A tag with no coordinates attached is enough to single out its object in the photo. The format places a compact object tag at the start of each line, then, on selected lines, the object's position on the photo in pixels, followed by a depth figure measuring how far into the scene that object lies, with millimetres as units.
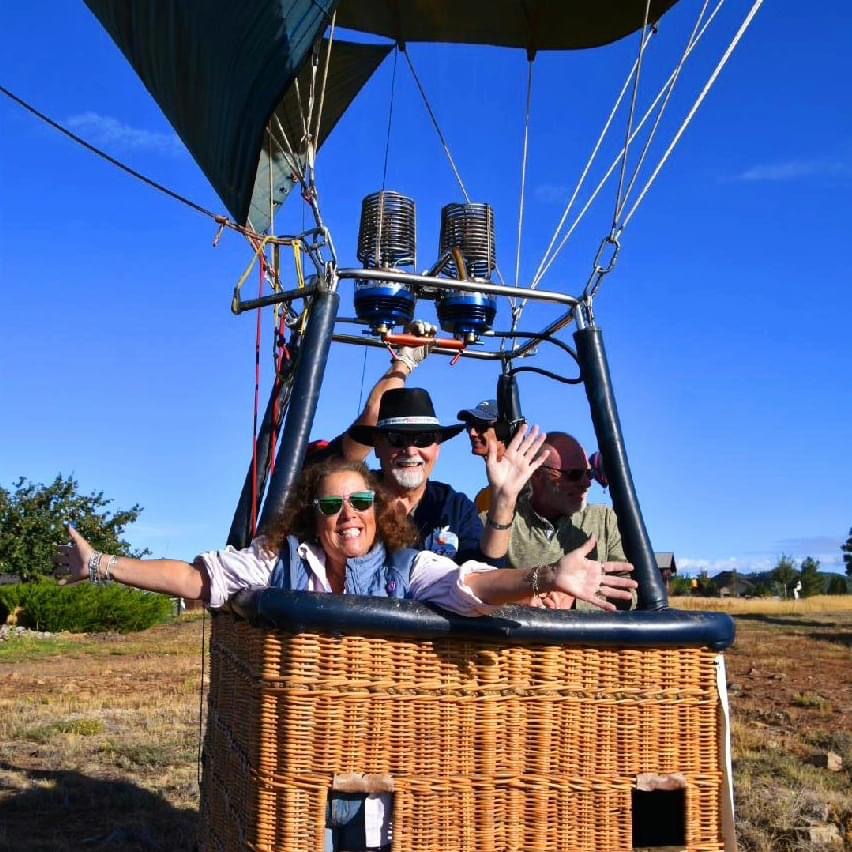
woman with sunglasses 2260
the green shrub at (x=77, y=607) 20078
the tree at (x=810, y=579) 62150
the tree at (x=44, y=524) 28391
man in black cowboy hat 2980
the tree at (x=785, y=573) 62750
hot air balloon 1942
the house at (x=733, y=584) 61716
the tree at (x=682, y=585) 53075
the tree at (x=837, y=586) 66462
